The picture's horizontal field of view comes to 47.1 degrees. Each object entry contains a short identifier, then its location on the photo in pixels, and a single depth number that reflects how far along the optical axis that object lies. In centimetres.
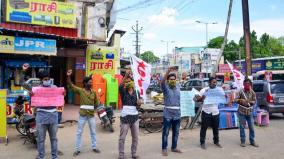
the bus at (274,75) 3422
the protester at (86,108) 742
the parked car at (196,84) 2039
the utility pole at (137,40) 5917
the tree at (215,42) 7299
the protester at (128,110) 687
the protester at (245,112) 855
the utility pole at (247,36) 1296
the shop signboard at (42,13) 1576
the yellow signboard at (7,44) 1295
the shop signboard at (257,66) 4017
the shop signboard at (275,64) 3814
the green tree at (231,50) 6342
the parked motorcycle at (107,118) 1045
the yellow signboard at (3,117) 866
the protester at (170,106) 747
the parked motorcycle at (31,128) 788
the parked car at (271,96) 1357
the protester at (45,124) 641
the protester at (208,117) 831
